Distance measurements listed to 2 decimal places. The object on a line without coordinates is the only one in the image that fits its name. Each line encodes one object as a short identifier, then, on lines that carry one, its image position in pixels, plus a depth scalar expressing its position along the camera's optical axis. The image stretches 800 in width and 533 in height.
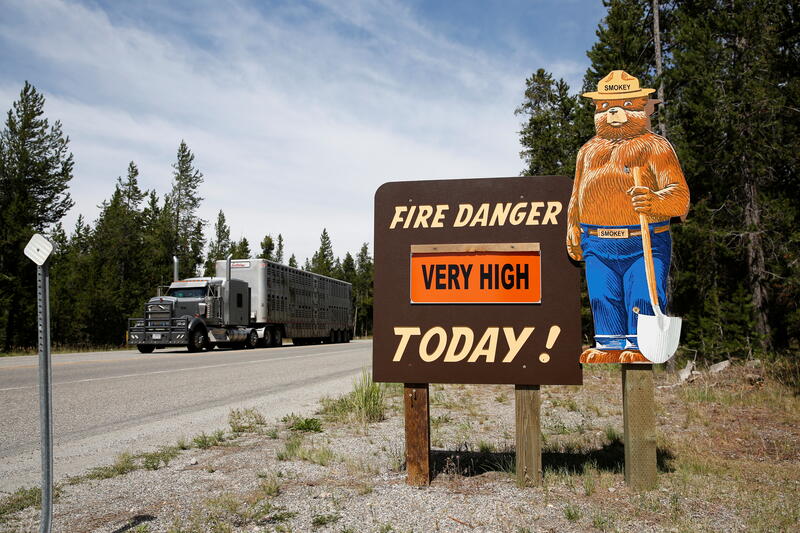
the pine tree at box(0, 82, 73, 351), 39.44
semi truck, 24.03
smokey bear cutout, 4.55
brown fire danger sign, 4.60
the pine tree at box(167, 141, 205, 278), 69.19
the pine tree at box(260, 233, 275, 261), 84.81
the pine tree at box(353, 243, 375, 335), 101.62
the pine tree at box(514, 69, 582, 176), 28.39
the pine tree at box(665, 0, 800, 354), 12.52
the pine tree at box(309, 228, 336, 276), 98.44
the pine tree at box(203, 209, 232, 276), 86.56
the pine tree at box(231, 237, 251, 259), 85.88
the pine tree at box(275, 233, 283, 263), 110.94
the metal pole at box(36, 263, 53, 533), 2.99
